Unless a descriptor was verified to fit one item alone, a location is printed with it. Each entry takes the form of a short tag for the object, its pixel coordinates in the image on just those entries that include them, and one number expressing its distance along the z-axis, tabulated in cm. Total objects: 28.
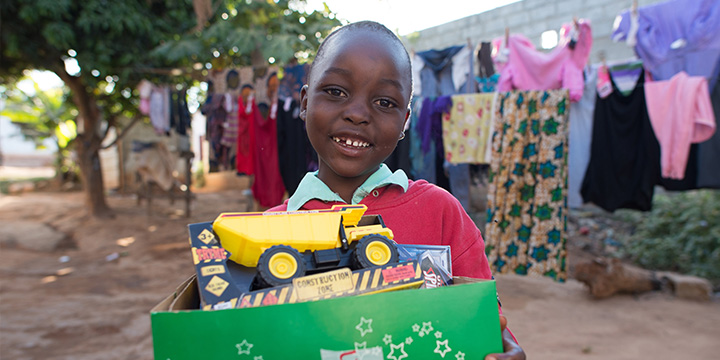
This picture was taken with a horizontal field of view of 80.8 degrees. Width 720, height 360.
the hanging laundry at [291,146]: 495
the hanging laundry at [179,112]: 668
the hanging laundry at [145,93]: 667
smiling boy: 107
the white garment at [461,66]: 462
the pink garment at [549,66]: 399
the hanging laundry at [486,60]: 459
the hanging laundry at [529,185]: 391
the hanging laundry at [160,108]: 665
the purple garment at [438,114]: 432
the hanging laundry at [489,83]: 454
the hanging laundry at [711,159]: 357
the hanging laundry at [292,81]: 517
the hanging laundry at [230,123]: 547
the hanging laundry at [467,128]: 424
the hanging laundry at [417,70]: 485
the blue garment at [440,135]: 439
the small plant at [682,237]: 534
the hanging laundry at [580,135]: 404
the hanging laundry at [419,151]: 445
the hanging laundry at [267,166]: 514
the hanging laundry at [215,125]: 552
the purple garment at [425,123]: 441
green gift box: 60
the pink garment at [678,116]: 349
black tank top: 383
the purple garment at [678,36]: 353
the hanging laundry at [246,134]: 523
